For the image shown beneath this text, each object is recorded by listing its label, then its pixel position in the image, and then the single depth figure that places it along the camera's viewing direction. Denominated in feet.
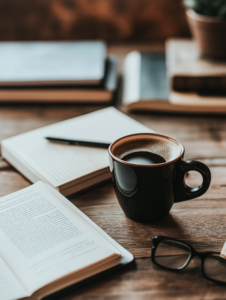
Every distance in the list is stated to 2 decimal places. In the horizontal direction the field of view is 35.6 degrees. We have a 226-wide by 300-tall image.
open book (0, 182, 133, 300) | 1.39
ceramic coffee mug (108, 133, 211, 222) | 1.58
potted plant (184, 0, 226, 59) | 2.92
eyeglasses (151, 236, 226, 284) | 1.49
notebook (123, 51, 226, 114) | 2.90
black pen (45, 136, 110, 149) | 2.26
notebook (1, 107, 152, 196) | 2.02
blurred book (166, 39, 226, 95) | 2.96
